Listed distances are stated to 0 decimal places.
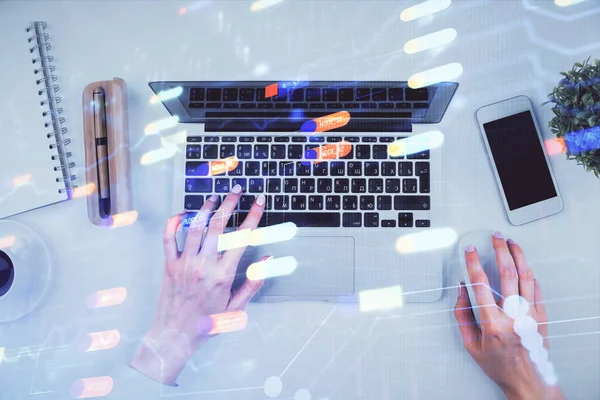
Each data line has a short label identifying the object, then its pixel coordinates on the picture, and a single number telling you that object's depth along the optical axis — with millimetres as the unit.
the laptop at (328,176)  817
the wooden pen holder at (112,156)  839
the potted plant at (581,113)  708
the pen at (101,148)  839
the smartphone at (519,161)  824
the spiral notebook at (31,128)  855
